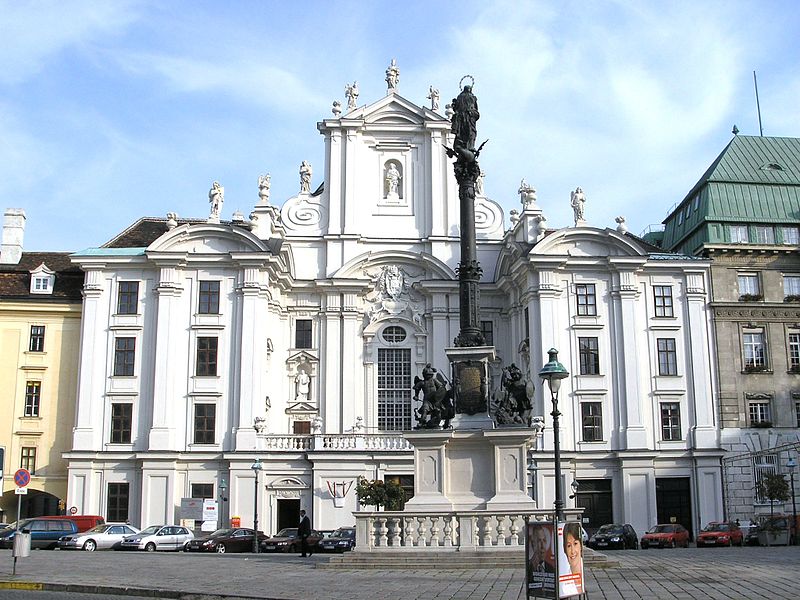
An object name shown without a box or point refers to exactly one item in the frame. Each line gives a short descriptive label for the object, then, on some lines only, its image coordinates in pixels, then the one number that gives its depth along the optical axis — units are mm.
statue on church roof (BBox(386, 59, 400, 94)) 54969
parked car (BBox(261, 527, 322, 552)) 39594
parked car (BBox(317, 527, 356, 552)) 37188
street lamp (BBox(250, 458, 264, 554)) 42000
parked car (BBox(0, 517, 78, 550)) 38625
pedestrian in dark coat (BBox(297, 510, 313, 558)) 33125
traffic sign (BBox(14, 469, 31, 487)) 24820
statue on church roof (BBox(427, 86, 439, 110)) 54906
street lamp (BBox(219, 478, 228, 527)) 46625
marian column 26422
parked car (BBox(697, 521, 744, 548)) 40594
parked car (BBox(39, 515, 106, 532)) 42603
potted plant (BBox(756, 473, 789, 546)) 39500
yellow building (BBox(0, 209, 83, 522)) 49156
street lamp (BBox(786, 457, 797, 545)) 39491
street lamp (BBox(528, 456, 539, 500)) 43694
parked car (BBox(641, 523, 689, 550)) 40906
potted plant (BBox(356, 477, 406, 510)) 44312
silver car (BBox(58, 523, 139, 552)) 38125
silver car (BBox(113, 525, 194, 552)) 38969
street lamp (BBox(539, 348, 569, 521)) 22328
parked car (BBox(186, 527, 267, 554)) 39094
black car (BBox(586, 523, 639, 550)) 40312
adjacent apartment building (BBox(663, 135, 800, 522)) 48438
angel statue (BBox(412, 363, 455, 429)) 26156
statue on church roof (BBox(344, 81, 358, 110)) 54509
